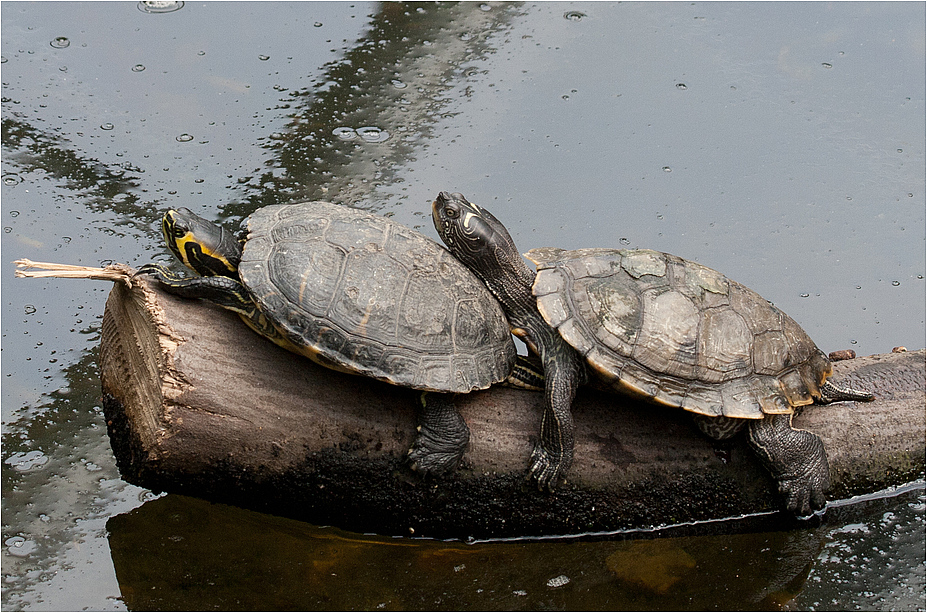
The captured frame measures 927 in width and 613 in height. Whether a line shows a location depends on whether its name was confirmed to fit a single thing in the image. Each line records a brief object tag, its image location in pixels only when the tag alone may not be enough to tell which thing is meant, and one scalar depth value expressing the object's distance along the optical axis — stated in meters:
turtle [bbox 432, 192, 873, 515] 6.98
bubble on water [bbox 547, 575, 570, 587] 7.25
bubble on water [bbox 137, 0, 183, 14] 14.20
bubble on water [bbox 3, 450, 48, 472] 7.84
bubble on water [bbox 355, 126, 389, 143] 12.36
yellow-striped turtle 6.55
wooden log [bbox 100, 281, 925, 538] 6.65
